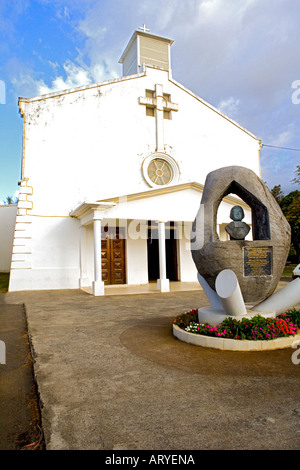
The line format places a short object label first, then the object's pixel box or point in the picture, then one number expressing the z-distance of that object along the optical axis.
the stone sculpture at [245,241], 5.25
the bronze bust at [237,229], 5.58
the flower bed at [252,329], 4.71
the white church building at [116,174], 13.13
